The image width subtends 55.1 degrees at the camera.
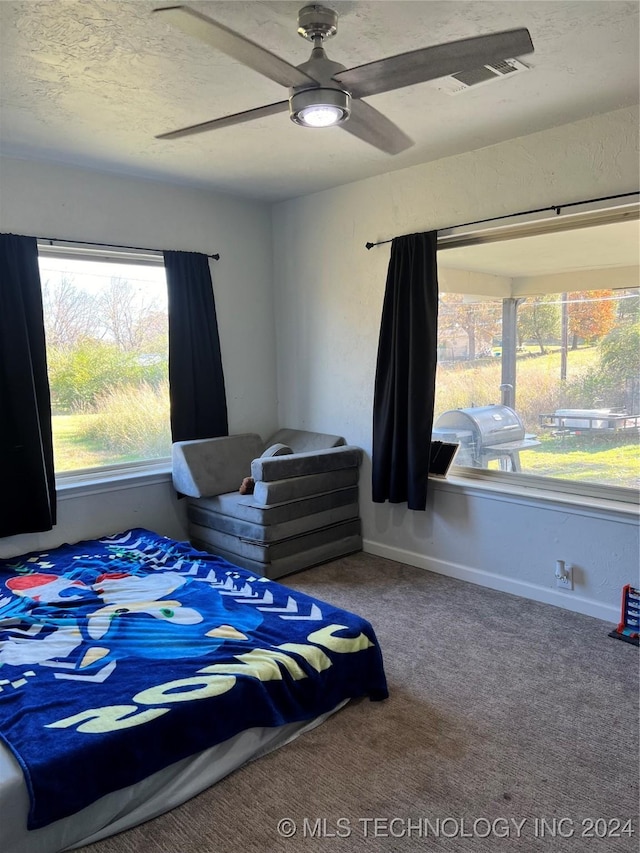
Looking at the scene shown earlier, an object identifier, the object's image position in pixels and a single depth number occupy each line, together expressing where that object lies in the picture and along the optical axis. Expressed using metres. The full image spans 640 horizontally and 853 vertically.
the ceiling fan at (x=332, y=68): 1.64
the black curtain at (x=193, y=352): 4.32
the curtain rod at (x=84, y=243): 3.75
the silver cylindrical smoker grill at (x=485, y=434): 3.77
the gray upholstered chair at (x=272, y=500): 3.82
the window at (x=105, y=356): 3.95
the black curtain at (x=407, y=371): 3.82
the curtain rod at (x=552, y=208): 3.10
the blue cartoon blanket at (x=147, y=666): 1.90
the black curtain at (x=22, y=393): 3.56
